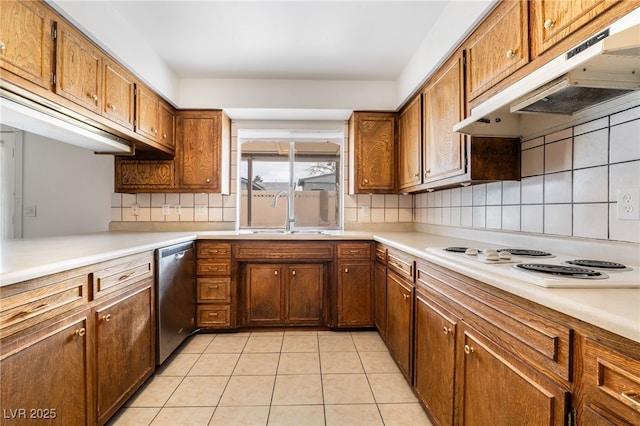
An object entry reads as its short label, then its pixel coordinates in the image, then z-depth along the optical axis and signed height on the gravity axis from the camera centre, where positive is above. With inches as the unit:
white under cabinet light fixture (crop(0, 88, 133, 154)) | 53.0 +18.0
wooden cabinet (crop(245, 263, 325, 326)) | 104.8 -29.7
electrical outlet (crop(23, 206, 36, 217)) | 109.4 -0.8
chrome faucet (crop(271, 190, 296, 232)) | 129.2 +2.4
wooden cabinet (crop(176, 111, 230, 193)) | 113.0 +22.8
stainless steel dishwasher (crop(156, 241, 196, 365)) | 78.5 -25.4
